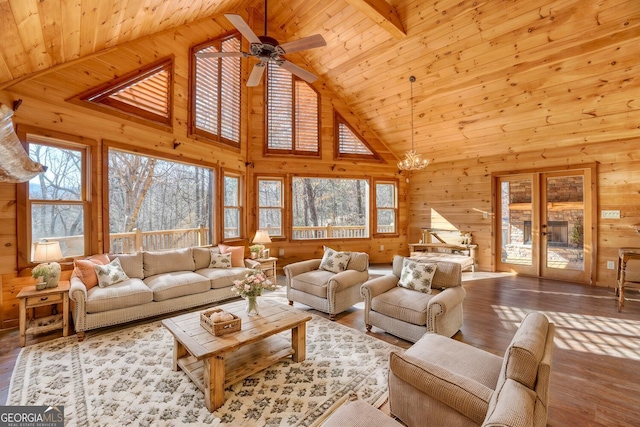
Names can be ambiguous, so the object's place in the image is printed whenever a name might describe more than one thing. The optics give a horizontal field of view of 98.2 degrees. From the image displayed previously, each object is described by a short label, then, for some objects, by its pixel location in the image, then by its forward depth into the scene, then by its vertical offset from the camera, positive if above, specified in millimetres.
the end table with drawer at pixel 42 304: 2852 -965
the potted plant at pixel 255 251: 5227 -751
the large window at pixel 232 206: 5730 +118
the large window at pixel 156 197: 6109 +368
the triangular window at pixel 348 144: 6867 +1687
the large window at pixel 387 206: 7371 +103
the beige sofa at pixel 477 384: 1142 -893
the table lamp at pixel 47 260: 3014 -501
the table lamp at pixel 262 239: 5238 -526
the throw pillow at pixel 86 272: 3322 -708
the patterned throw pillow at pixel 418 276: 3207 -789
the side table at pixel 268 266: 5184 -1033
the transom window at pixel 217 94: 5137 +2319
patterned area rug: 1962 -1428
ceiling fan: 2970 +1847
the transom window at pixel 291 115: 6387 +2266
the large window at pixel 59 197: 3430 +209
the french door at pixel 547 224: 5320 -323
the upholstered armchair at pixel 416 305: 2751 -1009
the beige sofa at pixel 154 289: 3066 -964
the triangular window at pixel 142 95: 3953 +1808
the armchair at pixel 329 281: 3645 -979
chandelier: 5141 +898
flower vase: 2693 -935
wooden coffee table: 2025 -1110
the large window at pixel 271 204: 6401 +166
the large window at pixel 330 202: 7623 +245
